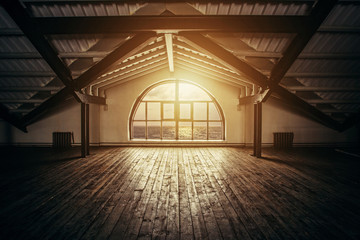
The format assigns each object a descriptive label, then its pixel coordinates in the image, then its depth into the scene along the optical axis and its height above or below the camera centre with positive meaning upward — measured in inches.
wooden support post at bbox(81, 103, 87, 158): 296.0 -22.9
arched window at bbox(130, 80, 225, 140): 408.8 +32.3
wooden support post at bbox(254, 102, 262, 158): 290.8 -14.0
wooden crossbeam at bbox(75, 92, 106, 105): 283.6 +29.4
